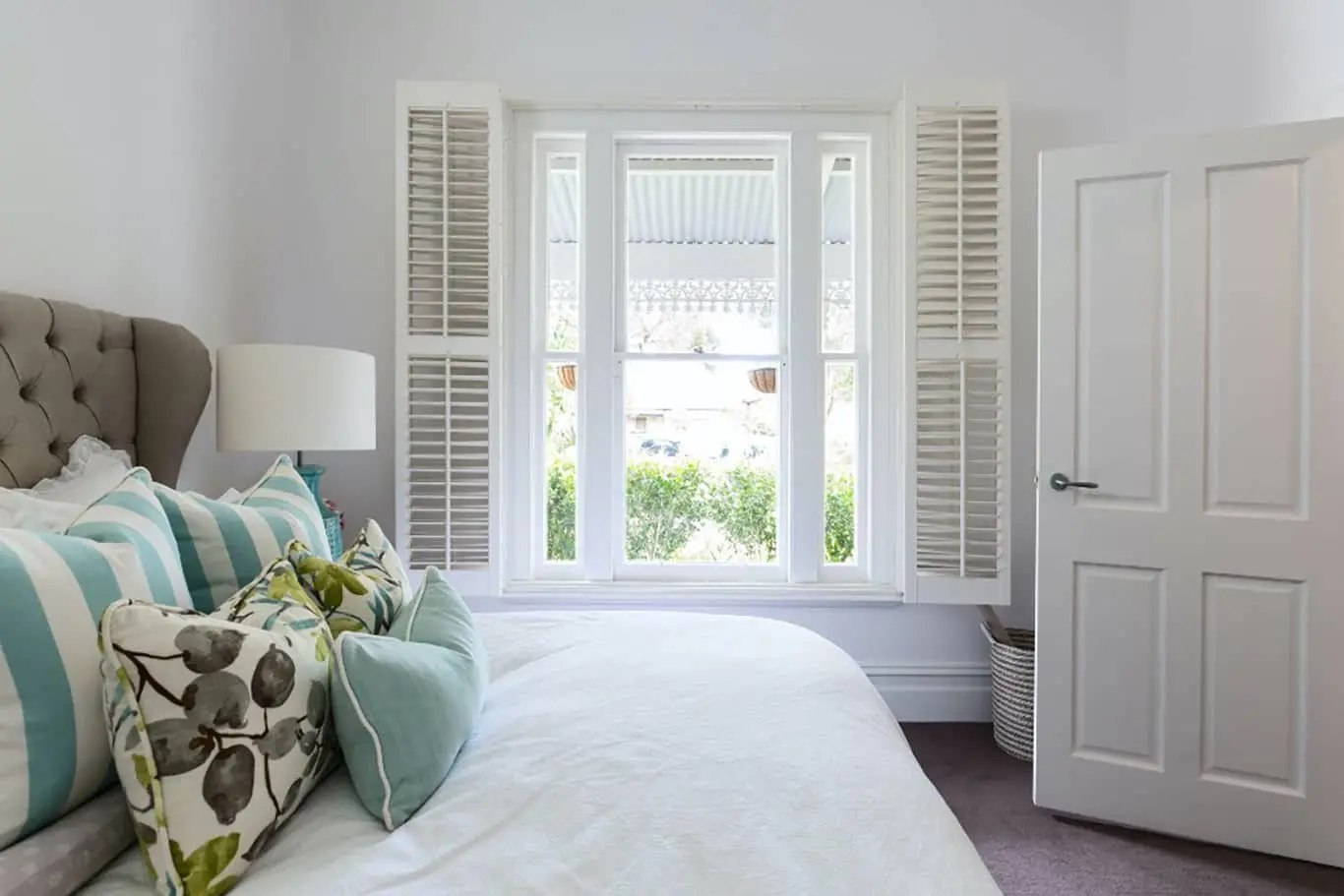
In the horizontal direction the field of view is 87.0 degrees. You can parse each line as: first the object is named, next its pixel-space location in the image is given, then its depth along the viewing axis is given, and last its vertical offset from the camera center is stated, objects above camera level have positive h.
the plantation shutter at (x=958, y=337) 2.51 +0.37
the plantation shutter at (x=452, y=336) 2.50 +0.37
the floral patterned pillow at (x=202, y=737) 0.74 -0.33
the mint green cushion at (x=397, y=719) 0.88 -0.36
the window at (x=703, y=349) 2.52 +0.35
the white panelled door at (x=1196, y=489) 1.87 -0.13
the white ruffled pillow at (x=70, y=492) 1.07 -0.09
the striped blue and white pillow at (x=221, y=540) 1.14 -0.17
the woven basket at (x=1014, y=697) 2.42 -0.89
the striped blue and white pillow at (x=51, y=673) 0.74 -0.25
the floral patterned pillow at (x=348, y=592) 1.12 -0.25
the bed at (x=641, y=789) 0.77 -0.45
